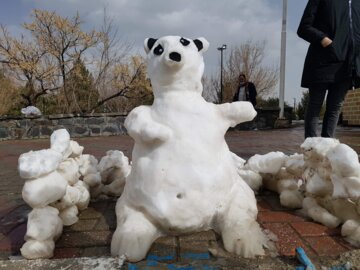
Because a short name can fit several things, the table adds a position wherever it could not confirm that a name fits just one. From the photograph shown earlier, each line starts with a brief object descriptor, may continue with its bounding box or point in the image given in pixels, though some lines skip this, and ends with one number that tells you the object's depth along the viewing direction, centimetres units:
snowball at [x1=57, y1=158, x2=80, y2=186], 191
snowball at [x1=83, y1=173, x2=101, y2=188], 224
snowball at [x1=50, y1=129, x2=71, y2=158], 182
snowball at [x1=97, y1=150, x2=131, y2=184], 234
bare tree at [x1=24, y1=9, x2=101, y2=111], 1260
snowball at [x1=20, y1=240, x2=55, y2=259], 142
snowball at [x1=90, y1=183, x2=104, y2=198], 231
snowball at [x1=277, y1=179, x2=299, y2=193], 212
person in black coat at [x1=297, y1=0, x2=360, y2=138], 293
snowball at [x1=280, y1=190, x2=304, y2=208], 207
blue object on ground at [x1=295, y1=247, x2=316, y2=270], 109
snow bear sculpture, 152
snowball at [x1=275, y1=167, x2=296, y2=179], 218
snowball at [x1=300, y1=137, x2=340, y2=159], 180
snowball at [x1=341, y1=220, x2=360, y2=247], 156
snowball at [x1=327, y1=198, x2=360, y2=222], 165
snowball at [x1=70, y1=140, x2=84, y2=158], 212
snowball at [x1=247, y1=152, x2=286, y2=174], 225
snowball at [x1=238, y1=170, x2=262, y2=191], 233
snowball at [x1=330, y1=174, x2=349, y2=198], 160
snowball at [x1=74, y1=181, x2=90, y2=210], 204
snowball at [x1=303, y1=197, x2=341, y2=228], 174
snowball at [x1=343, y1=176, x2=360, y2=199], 155
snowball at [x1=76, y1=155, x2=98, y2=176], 228
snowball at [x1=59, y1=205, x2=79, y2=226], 187
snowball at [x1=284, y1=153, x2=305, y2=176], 202
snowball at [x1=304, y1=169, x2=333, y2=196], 180
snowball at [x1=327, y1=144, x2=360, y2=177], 155
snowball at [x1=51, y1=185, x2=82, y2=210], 181
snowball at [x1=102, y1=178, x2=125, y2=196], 235
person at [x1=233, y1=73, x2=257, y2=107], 880
